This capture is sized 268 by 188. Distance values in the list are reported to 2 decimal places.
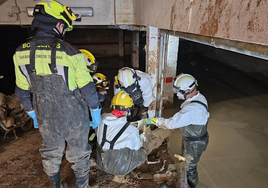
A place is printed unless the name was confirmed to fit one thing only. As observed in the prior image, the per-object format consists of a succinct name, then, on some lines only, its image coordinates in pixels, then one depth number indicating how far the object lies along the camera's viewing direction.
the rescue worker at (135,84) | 3.25
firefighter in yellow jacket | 1.68
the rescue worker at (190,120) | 2.32
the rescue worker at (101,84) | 3.22
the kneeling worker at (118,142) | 2.31
